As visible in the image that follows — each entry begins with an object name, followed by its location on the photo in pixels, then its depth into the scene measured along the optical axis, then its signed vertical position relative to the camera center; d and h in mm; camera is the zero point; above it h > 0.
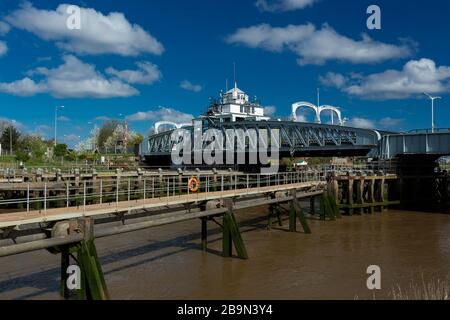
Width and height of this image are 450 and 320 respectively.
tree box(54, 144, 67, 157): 85688 +3278
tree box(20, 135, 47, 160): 88856 +4543
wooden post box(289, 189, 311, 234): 26344 -2835
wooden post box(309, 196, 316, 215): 34125 -3043
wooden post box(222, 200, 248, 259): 19141 -2918
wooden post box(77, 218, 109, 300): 12094 -2634
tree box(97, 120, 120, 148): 136375 +10515
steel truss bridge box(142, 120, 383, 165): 58094 +4127
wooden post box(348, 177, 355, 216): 35406 -2304
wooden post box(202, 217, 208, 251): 20358 -3134
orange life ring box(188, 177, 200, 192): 20823 -785
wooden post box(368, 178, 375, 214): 36969 -2422
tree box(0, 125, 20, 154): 101500 +6629
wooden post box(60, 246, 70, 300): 12759 -2952
